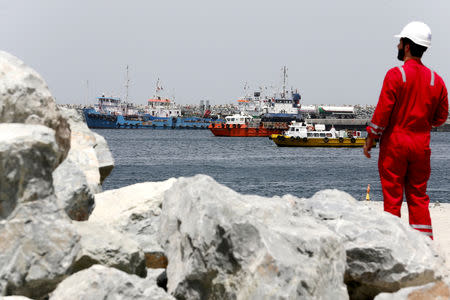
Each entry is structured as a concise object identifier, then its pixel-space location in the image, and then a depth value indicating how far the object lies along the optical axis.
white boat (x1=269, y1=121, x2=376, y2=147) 116.81
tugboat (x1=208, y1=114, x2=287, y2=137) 171.25
